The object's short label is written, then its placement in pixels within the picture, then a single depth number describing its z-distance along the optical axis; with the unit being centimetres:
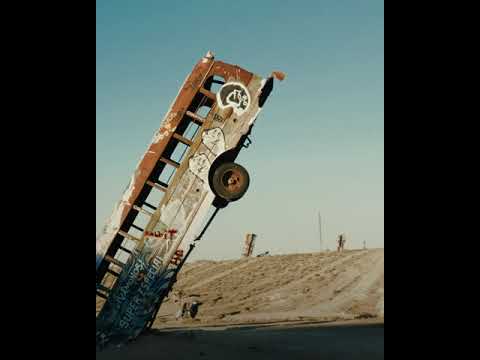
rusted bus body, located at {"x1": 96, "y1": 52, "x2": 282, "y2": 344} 840
